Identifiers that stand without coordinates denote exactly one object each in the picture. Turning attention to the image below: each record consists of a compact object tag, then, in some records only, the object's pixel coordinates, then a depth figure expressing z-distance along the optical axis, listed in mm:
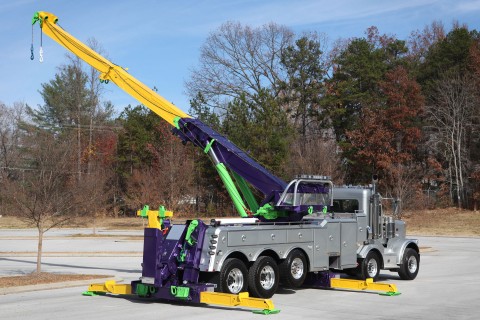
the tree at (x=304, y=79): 69625
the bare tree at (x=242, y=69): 71188
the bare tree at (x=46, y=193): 17906
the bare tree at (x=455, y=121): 58750
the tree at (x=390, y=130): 59500
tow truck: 13266
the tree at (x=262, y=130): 53594
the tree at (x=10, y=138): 77125
